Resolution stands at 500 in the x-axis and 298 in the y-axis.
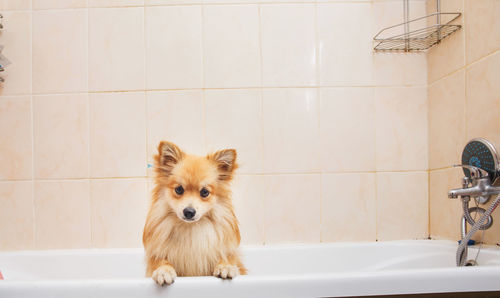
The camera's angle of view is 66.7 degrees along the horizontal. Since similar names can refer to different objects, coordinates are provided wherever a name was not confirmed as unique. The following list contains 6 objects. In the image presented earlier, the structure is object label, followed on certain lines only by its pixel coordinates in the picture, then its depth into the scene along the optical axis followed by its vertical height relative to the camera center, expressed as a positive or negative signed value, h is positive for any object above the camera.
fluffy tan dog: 1.48 -0.26
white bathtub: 1.23 -0.47
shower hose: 1.53 -0.37
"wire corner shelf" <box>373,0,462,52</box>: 2.29 +0.69
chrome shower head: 1.67 -0.03
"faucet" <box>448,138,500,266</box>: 1.67 -0.15
